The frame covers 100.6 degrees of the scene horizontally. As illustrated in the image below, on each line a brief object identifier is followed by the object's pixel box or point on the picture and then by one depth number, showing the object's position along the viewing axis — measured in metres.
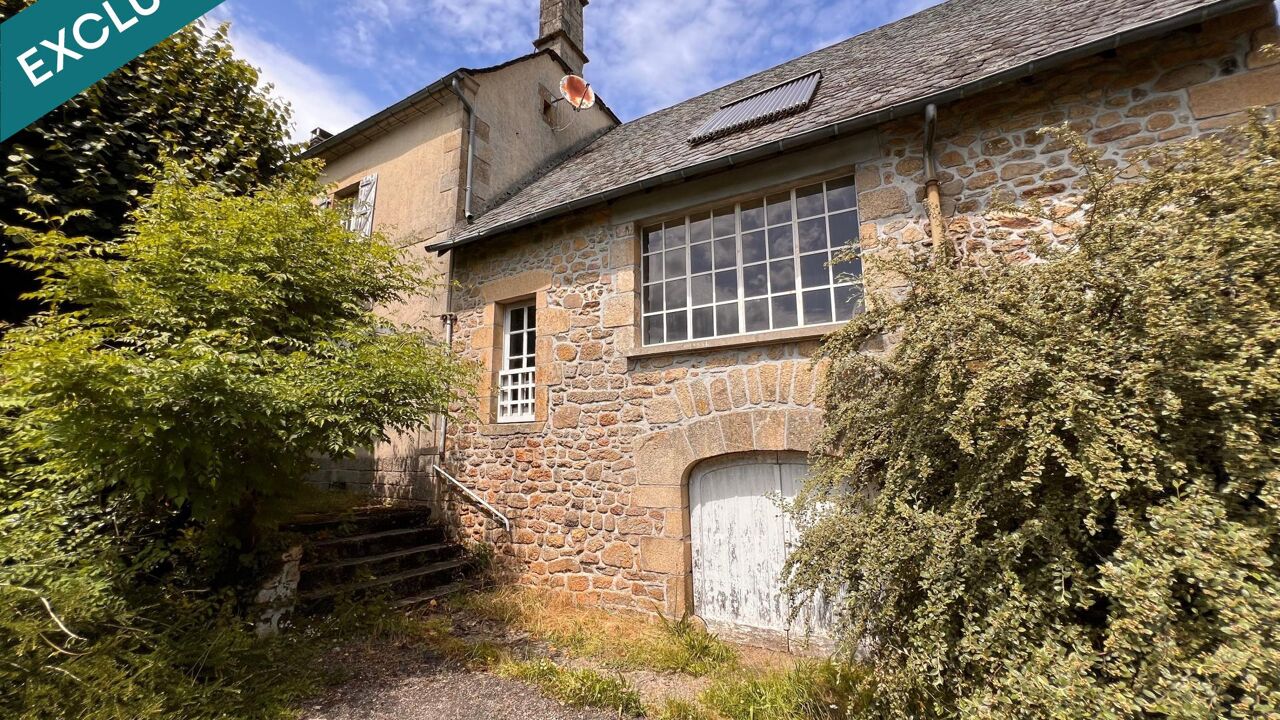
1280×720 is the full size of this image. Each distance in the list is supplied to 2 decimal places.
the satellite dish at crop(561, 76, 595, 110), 9.23
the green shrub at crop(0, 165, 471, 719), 3.06
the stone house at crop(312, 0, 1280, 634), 3.93
